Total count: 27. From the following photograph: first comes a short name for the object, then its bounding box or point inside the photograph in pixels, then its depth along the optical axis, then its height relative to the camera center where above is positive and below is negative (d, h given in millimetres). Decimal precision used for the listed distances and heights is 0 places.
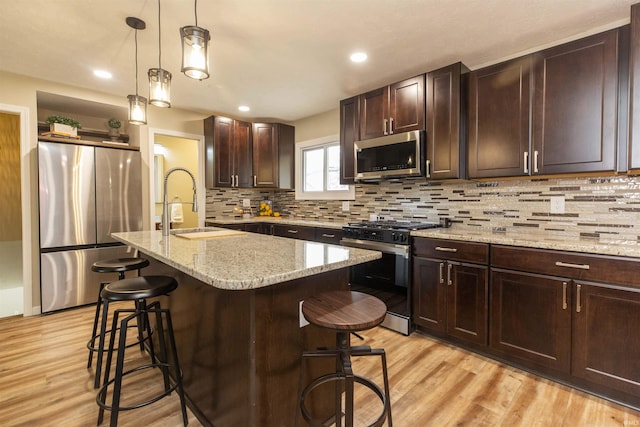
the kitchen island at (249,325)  1196 -525
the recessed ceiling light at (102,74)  2904 +1289
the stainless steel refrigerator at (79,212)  3051 -62
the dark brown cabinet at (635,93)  1781 +670
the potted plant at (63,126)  3141 +846
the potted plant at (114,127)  3664 +967
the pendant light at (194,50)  1415 +748
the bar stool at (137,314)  1373 -561
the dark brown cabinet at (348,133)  3305 +817
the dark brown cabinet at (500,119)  2260 +684
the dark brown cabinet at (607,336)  1679 -740
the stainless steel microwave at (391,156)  2762 +495
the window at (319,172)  4133 +515
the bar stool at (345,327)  1123 -446
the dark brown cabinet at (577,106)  1926 +675
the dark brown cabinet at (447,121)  2564 +742
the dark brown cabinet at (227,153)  4152 +754
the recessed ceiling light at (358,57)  2535 +1272
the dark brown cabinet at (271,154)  4469 +784
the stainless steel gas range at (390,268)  2617 -552
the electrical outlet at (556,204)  2336 +24
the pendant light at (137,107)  2133 +729
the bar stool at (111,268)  1880 -412
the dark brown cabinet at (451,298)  2246 -718
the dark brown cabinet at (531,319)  1899 -739
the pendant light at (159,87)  1798 +716
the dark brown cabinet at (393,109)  2801 +963
